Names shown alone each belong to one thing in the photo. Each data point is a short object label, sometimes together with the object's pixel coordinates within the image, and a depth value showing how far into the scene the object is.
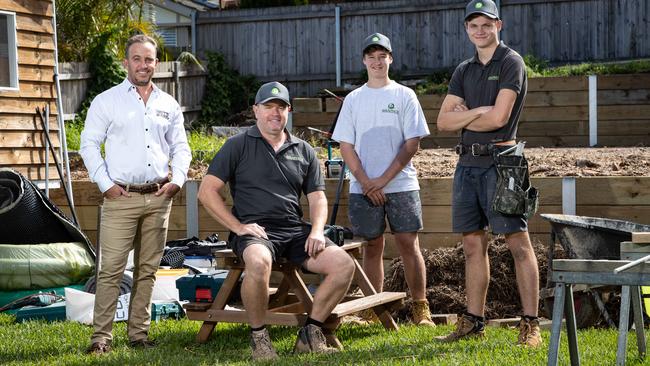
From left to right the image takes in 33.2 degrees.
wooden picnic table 6.51
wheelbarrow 6.79
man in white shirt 6.60
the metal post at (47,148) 11.41
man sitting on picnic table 6.32
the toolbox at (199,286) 7.33
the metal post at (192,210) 9.76
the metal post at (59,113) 11.12
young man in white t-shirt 7.27
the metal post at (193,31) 21.95
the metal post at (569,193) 8.37
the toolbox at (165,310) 7.85
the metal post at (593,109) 14.53
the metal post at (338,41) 20.12
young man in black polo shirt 6.30
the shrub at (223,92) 20.09
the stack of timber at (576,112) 14.46
